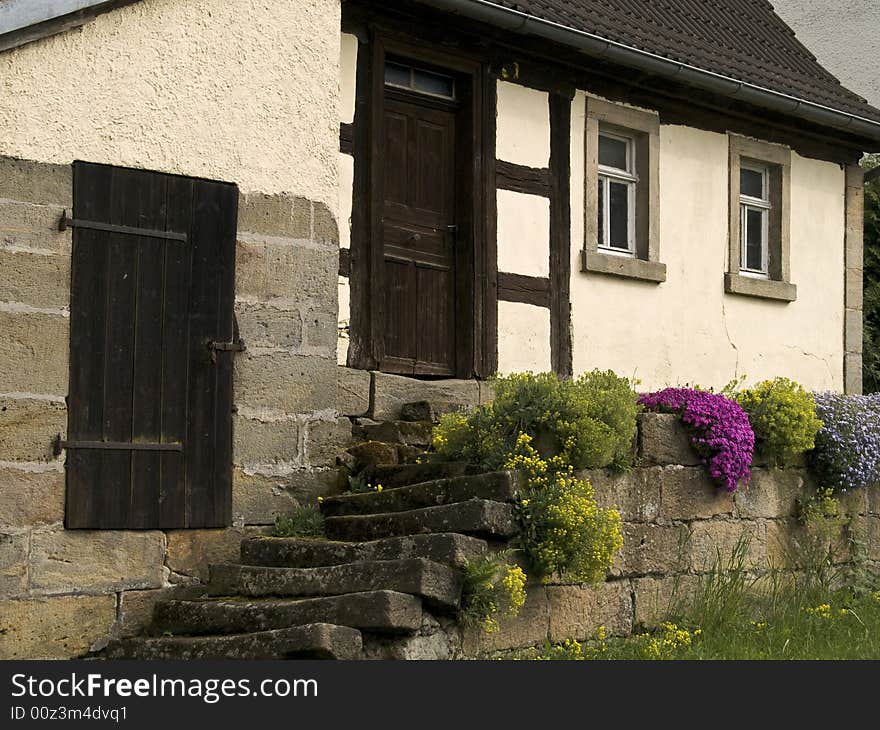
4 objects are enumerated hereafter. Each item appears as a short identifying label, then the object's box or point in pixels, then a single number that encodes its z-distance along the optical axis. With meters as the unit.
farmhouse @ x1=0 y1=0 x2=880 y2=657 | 7.30
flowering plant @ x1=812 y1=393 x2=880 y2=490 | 9.04
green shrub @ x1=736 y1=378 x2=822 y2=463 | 8.63
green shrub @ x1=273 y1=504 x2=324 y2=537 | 7.92
